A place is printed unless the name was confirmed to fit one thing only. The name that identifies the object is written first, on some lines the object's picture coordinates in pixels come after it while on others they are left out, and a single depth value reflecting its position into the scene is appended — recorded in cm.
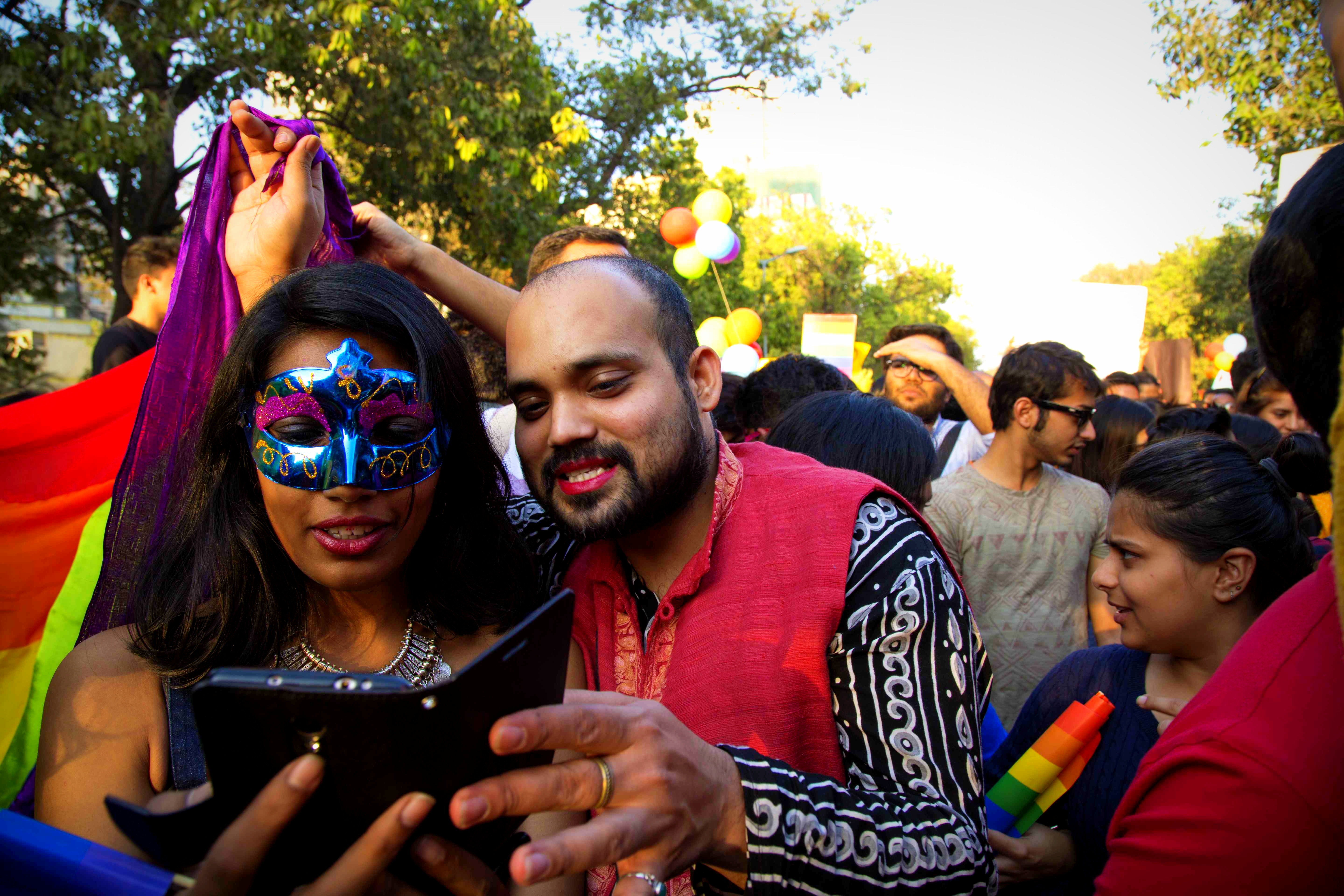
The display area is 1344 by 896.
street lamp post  2034
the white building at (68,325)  1586
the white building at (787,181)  6912
